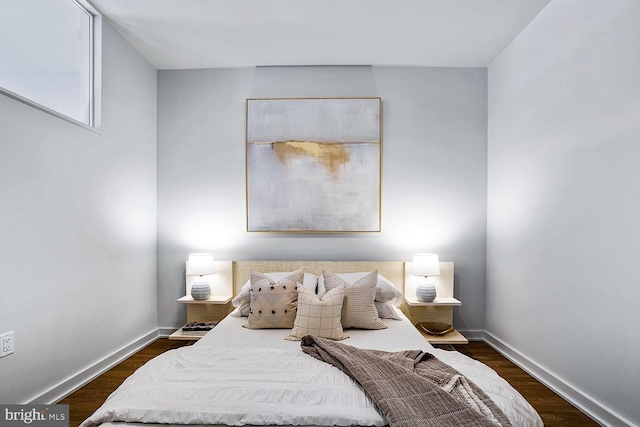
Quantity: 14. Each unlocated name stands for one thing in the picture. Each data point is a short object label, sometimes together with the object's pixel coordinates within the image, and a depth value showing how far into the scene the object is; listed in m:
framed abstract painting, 3.60
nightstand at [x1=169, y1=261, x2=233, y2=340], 3.53
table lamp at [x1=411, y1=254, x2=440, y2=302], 3.27
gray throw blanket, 1.37
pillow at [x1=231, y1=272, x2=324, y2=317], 3.01
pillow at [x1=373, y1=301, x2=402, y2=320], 2.93
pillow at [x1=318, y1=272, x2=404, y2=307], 2.97
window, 2.08
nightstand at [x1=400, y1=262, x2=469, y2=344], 3.48
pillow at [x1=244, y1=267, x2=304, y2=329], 2.68
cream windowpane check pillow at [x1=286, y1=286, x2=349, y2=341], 2.44
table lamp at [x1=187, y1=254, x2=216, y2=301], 3.35
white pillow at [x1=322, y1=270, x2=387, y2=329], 2.66
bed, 1.41
